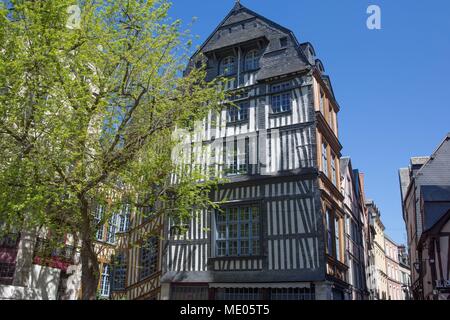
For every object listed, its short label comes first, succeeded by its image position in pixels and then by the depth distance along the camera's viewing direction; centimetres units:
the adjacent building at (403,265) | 4971
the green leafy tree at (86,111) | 875
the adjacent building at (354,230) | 1905
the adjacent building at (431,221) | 1552
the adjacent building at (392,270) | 4156
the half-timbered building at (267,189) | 1357
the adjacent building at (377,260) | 2762
